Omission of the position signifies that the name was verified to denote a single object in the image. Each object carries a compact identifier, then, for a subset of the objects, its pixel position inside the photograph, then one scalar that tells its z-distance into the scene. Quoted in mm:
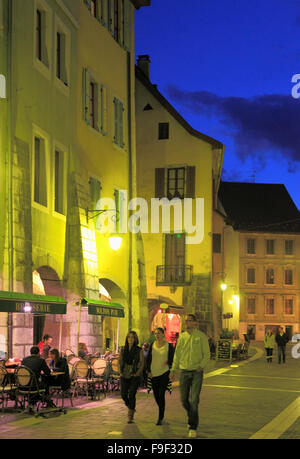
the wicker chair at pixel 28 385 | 13008
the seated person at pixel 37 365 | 13195
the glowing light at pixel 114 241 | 23688
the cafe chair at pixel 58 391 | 13906
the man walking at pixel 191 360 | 10984
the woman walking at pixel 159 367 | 12109
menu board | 32375
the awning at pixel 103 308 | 17667
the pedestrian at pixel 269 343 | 32125
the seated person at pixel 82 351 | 19053
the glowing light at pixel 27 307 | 14324
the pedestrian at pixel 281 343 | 31797
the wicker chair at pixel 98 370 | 16484
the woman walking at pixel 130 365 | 12477
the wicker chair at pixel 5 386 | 13438
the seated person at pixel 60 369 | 13969
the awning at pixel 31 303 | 13797
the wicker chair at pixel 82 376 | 15773
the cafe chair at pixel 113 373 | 17500
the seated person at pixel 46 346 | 16562
